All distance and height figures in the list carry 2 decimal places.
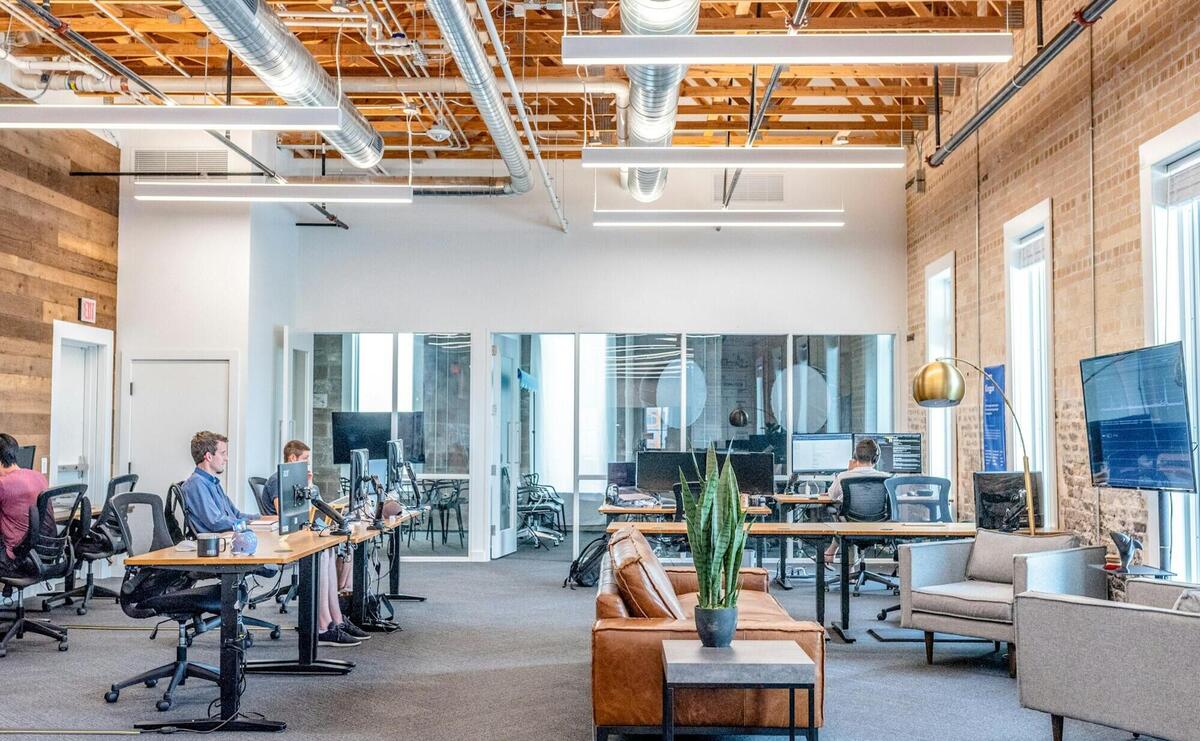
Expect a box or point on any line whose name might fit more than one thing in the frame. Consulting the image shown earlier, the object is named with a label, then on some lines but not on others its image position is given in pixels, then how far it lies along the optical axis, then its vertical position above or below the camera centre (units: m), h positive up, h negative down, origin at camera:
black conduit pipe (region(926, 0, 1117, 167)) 5.69 +2.16
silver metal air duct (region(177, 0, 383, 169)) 5.58 +2.11
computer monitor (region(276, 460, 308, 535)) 5.66 -0.44
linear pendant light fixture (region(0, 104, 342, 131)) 6.36 +1.78
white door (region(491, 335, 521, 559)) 11.29 -0.30
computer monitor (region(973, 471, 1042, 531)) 6.93 -0.53
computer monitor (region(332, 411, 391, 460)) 9.98 -0.14
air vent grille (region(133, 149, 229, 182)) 9.95 +2.36
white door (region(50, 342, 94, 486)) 9.25 -0.03
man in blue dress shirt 5.97 -0.43
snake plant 4.21 -0.48
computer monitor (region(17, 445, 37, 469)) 7.72 -0.30
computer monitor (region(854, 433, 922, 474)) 9.96 -0.30
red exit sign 9.38 +0.92
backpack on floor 9.28 -1.31
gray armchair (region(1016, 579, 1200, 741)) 3.91 -0.93
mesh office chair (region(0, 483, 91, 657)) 6.55 -0.93
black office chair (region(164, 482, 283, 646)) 5.96 -0.67
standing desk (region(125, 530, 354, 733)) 4.74 -0.84
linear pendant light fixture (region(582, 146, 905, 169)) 7.38 +1.82
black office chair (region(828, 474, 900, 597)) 8.38 -0.63
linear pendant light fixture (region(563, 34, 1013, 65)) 5.35 +1.86
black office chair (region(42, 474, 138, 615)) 7.84 -1.01
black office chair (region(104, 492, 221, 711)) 5.18 -0.92
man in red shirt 6.60 -0.60
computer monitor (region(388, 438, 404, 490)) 8.02 -0.34
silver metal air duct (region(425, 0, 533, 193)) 5.64 +2.14
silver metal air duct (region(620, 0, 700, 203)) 5.75 +2.18
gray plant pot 4.15 -0.80
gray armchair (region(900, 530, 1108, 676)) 5.55 -0.89
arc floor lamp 6.17 +0.19
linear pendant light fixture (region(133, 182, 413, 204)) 8.49 +1.78
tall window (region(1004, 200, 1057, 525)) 7.76 +0.66
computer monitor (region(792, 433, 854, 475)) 10.37 -0.31
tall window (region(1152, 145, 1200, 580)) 5.75 +0.74
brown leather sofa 4.31 -1.08
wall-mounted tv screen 4.92 +0.01
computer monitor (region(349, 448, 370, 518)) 6.84 -0.40
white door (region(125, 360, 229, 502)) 9.92 -0.05
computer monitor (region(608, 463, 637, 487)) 9.70 -0.51
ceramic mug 4.88 -0.60
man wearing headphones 8.72 -0.36
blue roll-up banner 8.31 -0.05
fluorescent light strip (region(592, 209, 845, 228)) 9.63 +1.80
